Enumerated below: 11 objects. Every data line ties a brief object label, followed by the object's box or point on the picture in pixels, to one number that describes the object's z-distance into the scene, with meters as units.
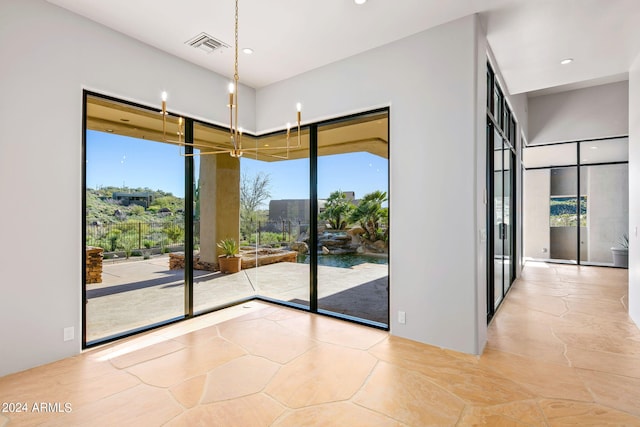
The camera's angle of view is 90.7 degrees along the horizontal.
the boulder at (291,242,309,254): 4.65
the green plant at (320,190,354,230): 4.21
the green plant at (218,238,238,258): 4.77
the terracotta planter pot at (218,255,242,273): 4.73
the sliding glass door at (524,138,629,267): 7.29
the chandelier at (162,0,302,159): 2.23
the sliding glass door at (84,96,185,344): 3.30
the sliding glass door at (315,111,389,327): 3.88
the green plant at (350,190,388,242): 3.85
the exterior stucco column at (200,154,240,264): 4.38
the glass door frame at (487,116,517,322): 3.90
